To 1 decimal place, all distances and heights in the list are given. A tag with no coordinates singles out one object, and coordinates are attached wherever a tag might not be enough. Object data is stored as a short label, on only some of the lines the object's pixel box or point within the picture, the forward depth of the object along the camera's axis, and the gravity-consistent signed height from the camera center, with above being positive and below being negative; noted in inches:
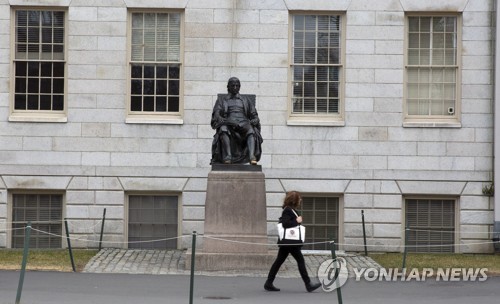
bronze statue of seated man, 921.5 +19.0
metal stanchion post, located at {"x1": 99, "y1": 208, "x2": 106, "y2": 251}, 1063.2 -62.3
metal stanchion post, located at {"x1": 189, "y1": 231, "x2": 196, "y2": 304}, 693.0 -74.0
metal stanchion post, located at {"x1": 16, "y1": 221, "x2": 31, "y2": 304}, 704.4 -72.4
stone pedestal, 906.1 -53.4
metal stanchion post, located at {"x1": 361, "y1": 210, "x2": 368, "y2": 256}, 1068.5 -59.0
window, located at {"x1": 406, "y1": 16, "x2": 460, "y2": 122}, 1088.8 +86.7
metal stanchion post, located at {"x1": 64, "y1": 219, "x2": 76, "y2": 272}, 901.2 -85.5
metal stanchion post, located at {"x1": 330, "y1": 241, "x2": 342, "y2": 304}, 674.8 -73.7
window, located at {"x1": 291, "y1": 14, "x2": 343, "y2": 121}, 1085.1 +80.0
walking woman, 788.0 -63.6
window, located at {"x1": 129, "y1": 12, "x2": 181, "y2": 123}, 1080.8 +78.7
